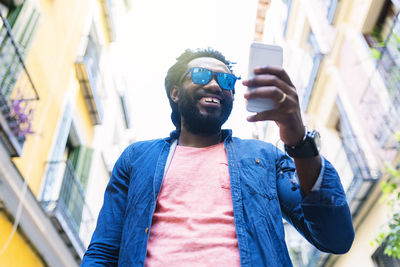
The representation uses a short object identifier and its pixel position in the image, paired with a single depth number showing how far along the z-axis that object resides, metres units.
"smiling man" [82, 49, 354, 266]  0.63
